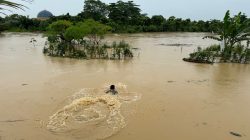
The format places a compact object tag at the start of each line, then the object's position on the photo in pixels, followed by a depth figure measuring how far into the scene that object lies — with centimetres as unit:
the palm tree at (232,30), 1323
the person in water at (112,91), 766
